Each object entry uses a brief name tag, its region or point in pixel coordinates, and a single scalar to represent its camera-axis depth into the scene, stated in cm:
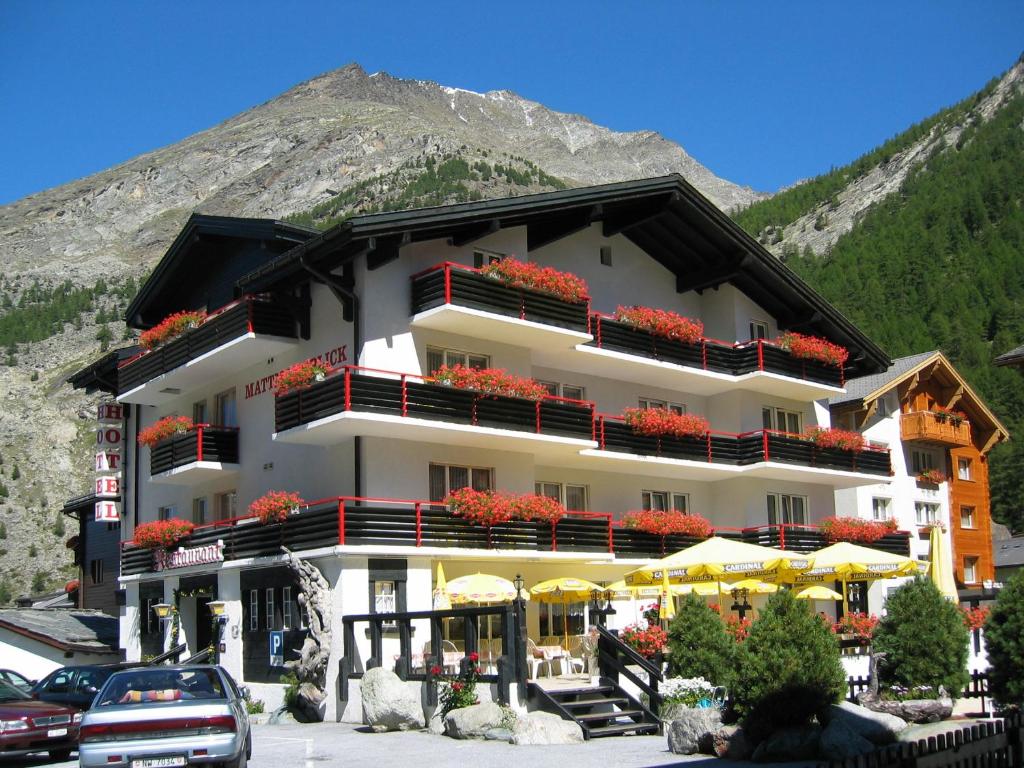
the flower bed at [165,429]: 3275
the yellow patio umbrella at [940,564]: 2681
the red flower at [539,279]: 2938
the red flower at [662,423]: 3291
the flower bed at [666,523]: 3234
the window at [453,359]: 2944
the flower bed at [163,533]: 3259
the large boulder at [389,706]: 2202
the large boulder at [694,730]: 1751
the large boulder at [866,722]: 1648
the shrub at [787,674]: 1630
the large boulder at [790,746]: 1590
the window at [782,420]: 3819
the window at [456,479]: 2923
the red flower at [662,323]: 3344
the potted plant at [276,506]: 2759
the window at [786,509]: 3725
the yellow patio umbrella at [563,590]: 2708
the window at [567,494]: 3280
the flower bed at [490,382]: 2809
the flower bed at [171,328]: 3269
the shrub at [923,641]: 1984
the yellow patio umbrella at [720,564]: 2544
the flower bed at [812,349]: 3709
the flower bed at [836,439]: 3719
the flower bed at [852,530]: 3634
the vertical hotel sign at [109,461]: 3797
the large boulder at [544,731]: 1961
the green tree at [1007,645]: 1727
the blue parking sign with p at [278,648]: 2777
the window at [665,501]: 3503
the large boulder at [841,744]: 1557
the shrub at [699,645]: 2214
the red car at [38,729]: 1930
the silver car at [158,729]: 1442
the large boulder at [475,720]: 2042
